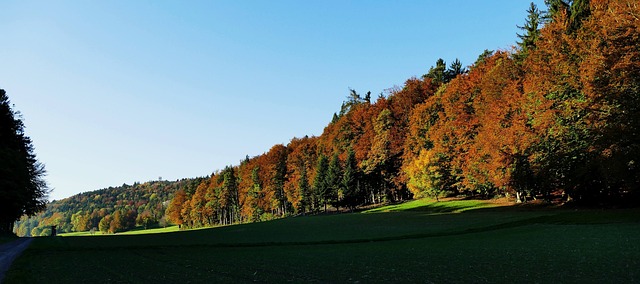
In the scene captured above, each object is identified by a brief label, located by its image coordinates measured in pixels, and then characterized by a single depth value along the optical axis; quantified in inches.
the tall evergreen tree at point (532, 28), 2288.4
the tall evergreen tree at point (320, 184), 3786.9
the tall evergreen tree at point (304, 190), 4106.8
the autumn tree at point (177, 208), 6464.1
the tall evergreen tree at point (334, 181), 3732.8
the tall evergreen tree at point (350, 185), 3570.4
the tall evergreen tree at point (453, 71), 4148.6
